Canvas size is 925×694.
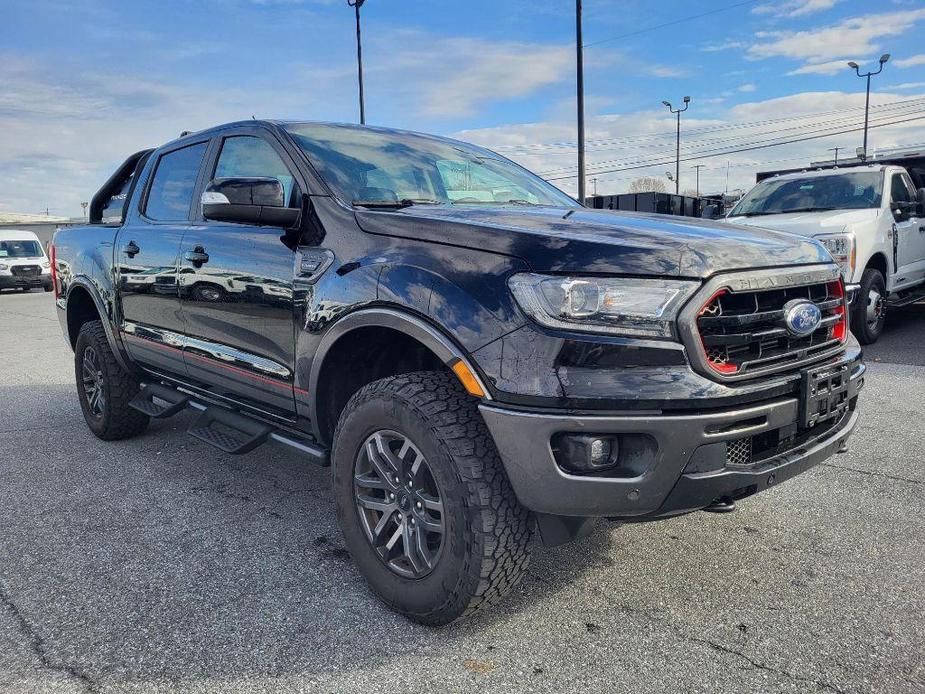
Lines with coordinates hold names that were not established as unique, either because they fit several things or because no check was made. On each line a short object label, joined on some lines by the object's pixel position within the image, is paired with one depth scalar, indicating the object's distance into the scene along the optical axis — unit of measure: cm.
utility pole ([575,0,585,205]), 1606
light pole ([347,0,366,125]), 2280
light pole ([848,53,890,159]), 3494
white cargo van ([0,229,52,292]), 2198
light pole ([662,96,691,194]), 4978
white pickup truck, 761
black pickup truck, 217
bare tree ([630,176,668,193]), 6396
